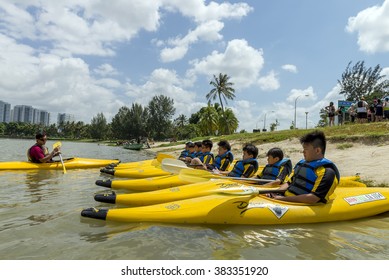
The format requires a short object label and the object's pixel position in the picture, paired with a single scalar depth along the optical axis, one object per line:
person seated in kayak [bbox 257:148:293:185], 5.56
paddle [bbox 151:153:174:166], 8.45
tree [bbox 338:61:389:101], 40.66
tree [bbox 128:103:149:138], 69.94
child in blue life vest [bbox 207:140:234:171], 7.67
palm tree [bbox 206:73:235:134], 44.84
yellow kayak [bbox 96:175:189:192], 7.06
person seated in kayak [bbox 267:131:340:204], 4.37
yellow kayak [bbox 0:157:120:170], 10.45
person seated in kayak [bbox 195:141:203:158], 10.44
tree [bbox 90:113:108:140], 91.30
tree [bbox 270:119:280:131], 64.33
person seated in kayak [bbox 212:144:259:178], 6.19
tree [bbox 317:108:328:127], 51.72
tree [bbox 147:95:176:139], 69.25
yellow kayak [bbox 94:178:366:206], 5.29
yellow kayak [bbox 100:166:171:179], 9.41
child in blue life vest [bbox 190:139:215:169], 7.92
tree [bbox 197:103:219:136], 53.41
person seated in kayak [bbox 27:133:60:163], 10.88
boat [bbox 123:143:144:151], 40.64
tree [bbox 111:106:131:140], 71.40
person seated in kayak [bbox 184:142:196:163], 12.06
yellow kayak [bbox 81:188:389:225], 4.27
